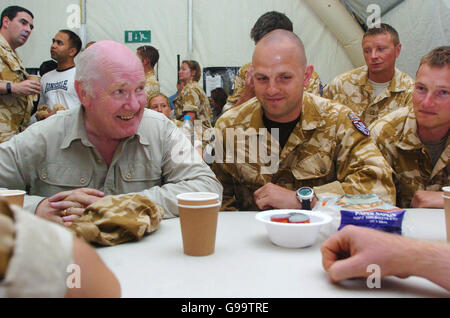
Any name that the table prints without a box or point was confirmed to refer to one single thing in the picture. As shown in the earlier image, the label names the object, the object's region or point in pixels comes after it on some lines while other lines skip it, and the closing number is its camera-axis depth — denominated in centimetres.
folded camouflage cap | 97
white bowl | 94
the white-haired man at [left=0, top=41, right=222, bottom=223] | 149
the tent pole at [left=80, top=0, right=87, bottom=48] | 537
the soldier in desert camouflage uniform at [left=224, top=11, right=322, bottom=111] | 278
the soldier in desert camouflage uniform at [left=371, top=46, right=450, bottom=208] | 172
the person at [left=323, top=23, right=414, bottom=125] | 315
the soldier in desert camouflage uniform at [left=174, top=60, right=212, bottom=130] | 459
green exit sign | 550
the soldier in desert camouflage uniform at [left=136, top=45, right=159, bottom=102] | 477
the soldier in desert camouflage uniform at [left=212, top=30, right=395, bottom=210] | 176
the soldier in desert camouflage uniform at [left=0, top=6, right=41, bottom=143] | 297
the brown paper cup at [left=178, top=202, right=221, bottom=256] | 91
